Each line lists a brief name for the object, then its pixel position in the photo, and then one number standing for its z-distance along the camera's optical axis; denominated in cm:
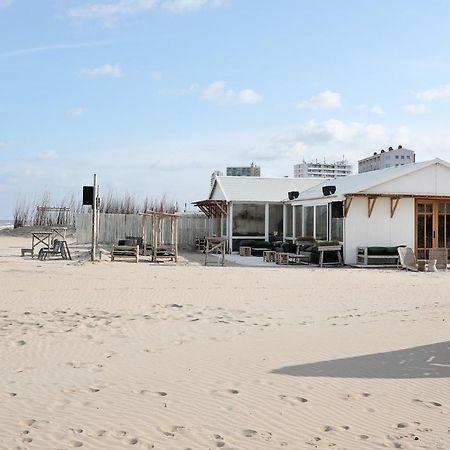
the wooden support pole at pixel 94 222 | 2022
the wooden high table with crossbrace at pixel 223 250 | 2041
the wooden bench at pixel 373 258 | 2041
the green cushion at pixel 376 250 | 2047
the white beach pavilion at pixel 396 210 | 2073
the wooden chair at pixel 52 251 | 2200
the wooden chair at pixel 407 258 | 1973
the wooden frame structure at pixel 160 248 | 2173
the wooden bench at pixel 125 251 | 2105
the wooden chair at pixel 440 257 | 1970
